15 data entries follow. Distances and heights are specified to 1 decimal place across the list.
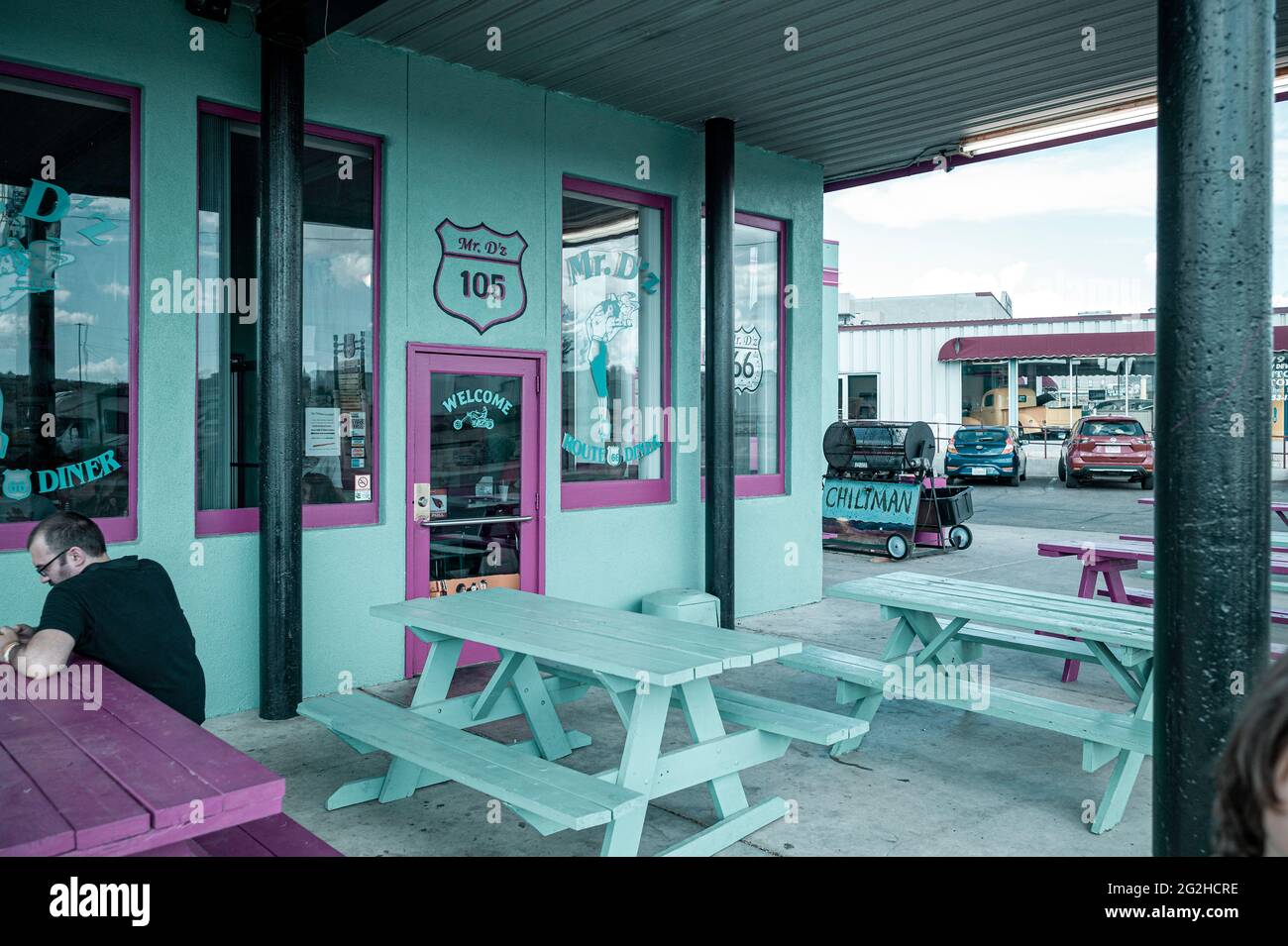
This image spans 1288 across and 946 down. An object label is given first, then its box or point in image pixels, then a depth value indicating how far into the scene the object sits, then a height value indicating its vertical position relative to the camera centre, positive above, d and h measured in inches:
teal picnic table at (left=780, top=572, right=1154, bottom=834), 164.2 -44.0
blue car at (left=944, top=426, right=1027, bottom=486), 861.8 -4.3
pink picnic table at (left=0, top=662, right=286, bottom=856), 82.4 -31.7
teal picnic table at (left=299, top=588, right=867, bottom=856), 131.3 -44.0
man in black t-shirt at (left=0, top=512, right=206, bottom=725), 130.3 -22.4
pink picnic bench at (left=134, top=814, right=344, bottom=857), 108.6 -45.1
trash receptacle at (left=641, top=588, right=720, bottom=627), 281.7 -45.8
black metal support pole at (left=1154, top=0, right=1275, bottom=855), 90.7 +7.4
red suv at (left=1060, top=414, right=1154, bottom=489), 807.1 -1.5
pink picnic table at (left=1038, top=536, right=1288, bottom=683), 265.1 -31.3
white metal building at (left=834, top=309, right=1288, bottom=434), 1155.3 +114.0
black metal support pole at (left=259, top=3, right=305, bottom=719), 208.2 +19.3
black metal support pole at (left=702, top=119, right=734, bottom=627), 296.4 +35.8
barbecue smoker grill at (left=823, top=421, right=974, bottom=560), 472.1 -22.7
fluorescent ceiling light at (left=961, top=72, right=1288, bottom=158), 294.0 +103.1
